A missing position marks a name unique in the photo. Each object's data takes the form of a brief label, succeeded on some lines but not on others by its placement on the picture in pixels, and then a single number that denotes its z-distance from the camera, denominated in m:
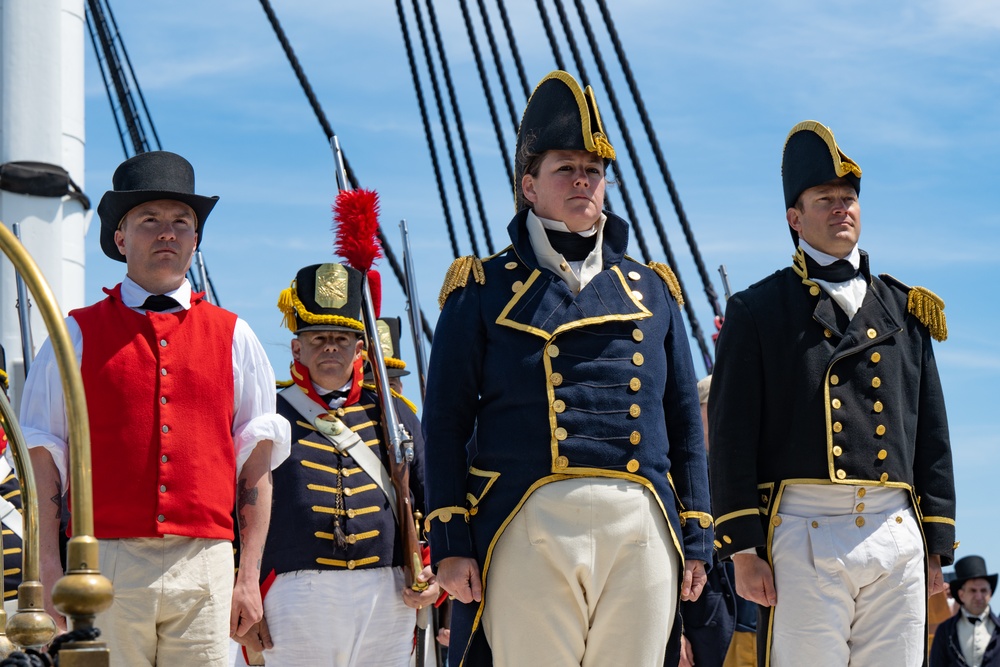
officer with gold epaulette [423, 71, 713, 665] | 6.95
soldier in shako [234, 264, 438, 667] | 10.13
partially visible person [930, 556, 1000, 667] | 22.13
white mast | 19.45
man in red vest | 7.47
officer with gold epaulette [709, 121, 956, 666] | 7.87
